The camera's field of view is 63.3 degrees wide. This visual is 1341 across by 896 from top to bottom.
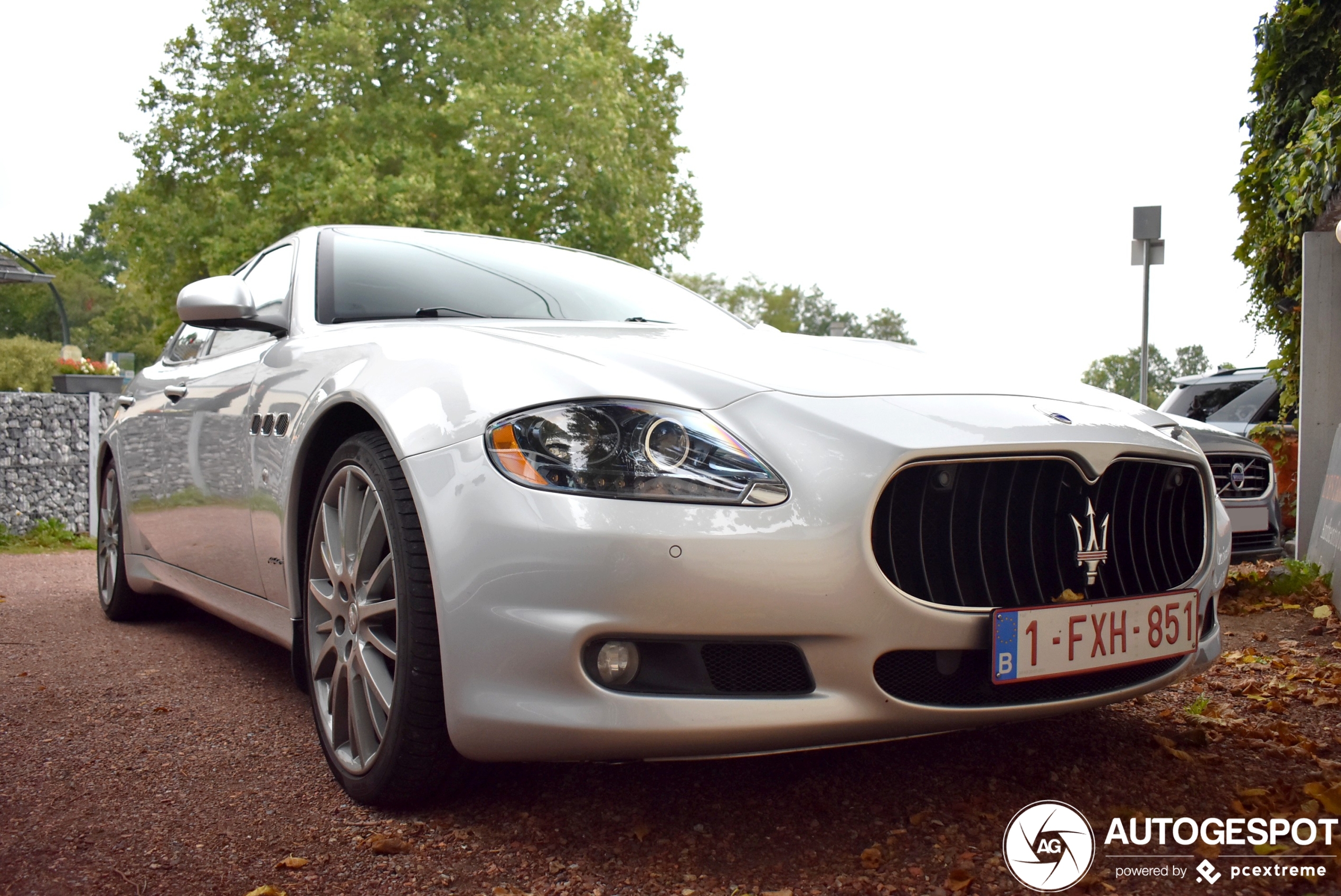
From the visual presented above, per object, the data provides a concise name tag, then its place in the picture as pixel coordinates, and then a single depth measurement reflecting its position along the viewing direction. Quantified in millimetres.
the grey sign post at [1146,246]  9766
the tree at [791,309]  58812
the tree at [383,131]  19062
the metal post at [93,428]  9820
